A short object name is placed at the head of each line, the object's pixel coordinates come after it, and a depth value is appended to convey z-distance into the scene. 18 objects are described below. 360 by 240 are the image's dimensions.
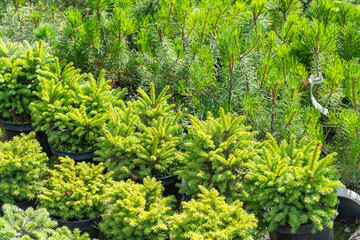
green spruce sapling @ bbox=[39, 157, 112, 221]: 2.93
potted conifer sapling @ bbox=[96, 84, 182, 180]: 3.14
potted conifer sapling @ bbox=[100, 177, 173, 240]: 2.67
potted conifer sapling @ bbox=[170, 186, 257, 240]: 2.49
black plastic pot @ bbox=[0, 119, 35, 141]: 3.93
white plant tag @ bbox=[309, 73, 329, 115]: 3.22
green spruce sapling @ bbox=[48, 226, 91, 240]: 2.64
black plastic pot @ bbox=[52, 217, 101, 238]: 2.97
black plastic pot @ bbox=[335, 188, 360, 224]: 3.04
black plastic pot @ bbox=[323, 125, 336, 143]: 3.50
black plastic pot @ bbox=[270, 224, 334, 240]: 2.71
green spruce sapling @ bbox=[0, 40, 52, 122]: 3.80
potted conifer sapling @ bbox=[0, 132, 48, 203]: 3.12
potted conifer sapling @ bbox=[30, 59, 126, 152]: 3.43
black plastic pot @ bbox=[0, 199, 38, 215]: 3.22
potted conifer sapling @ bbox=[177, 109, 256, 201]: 2.88
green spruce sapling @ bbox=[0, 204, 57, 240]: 2.59
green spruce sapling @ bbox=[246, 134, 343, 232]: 2.60
